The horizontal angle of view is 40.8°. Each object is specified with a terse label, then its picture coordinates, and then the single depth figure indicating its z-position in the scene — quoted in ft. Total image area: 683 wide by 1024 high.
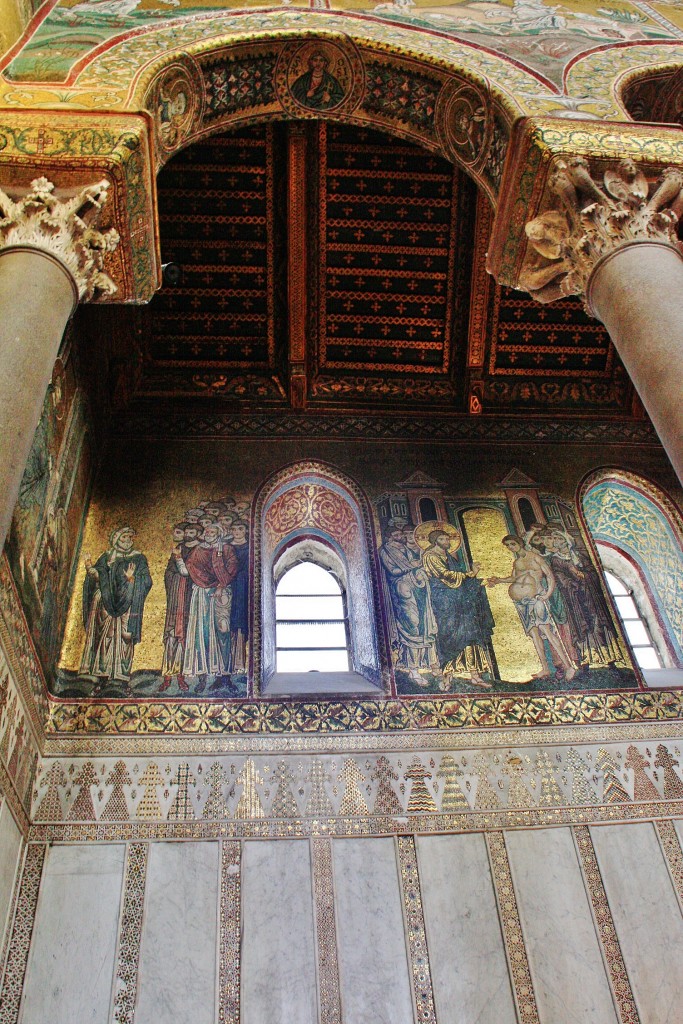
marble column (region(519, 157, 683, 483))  16.17
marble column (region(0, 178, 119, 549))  14.57
